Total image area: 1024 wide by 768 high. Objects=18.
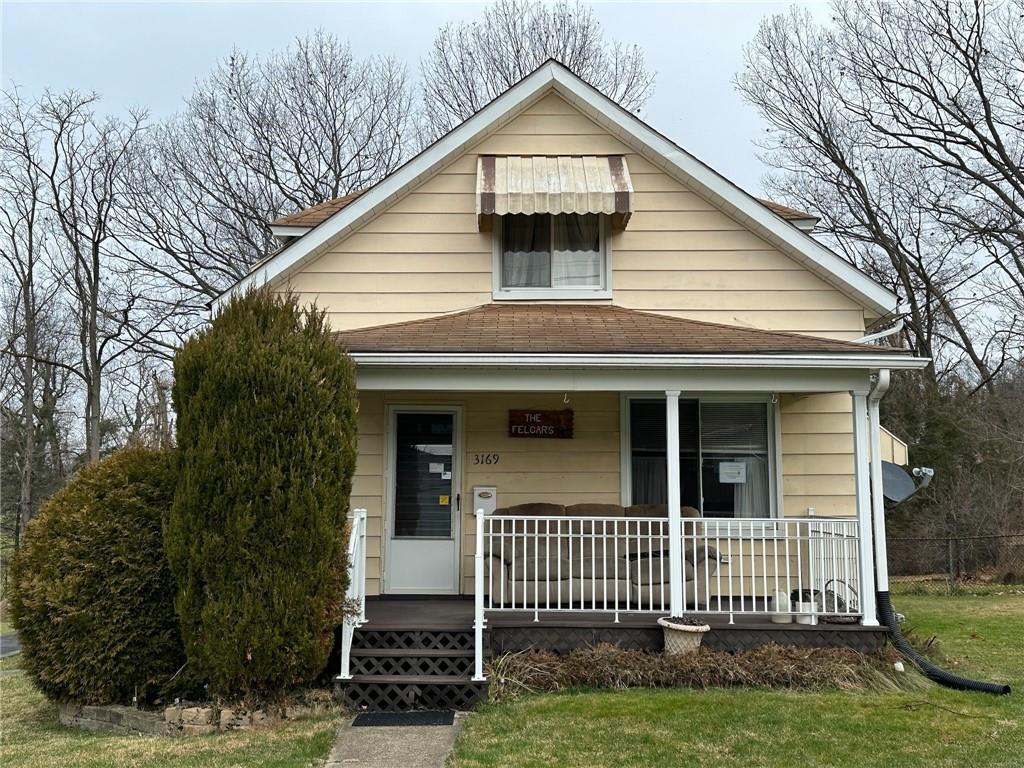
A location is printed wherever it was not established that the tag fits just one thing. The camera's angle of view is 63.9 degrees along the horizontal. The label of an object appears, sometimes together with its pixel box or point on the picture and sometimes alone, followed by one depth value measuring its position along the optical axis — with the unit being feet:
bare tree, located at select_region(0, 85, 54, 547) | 68.85
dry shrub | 22.09
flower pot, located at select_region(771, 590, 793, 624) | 24.30
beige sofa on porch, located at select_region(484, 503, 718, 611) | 24.47
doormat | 19.89
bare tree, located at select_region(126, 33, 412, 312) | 75.20
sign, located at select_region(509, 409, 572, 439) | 30.01
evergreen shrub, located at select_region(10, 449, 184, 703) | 20.89
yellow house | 25.00
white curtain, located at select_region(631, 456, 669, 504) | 29.81
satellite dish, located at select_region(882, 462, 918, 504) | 31.22
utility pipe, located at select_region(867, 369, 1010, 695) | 23.04
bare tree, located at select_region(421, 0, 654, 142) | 78.95
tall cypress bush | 19.74
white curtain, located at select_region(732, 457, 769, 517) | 29.68
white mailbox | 29.71
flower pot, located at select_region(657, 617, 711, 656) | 22.89
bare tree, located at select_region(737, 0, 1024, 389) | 70.95
